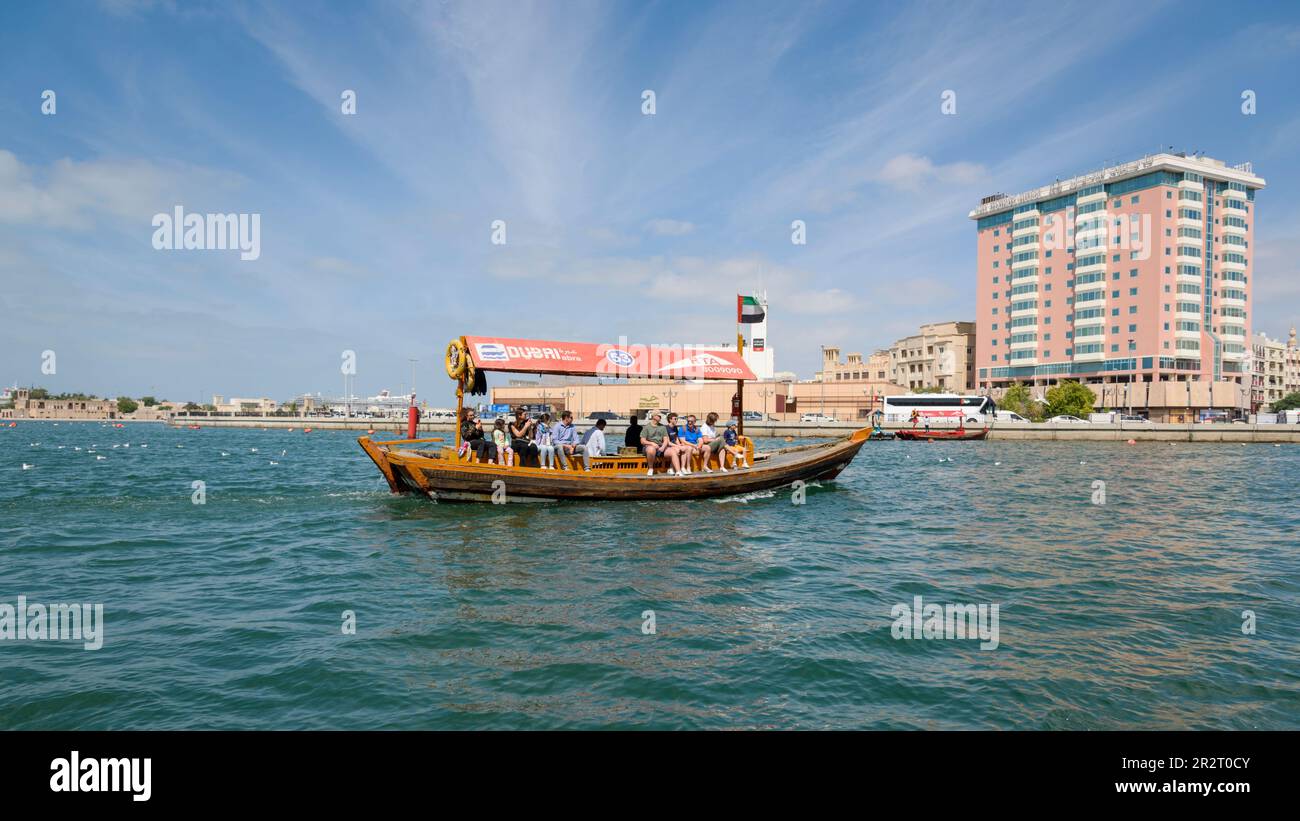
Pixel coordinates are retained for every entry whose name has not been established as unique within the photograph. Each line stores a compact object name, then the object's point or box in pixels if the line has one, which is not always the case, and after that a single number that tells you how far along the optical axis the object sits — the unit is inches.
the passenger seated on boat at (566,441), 730.8
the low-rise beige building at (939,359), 4596.5
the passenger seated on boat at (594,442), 749.3
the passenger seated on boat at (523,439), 742.5
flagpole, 826.8
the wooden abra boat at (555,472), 698.2
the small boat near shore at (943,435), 2482.8
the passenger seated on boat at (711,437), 793.6
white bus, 2925.7
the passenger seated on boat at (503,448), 729.6
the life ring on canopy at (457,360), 691.4
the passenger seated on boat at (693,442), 777.6
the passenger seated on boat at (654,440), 751.7
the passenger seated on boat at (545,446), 732.0
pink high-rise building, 3481.8
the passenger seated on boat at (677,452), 752.3
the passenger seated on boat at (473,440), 738.2
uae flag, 935.7
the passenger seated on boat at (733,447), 824.9
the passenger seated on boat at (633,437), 800.4
